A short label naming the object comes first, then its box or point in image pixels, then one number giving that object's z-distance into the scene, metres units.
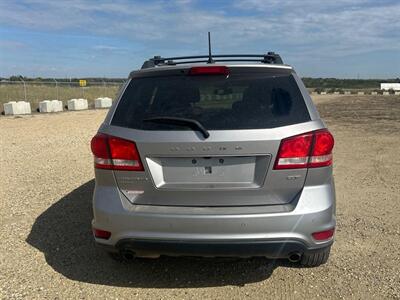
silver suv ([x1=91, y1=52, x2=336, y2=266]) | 3.07
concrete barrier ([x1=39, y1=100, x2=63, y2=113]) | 26.33
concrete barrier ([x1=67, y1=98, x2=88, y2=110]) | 29.22
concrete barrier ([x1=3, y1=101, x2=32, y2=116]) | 23.66
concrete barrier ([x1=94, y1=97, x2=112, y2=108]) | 32.00
